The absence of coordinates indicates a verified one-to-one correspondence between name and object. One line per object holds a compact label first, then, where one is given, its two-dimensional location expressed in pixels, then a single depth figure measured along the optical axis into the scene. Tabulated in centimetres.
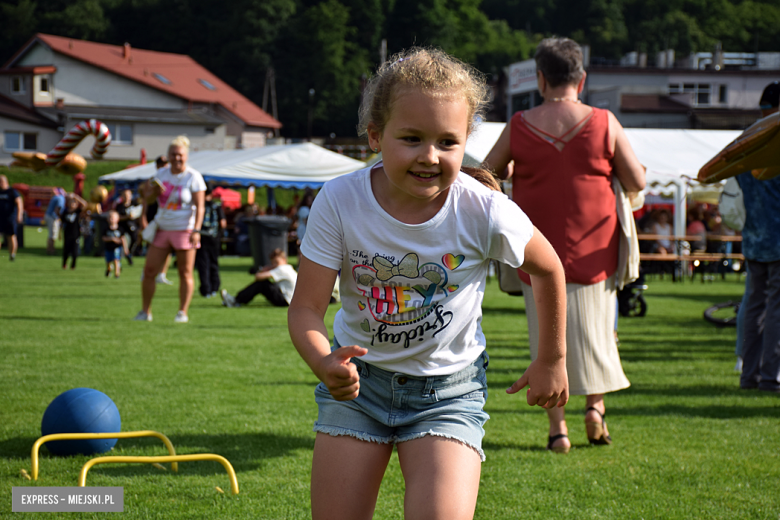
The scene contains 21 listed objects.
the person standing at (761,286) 694
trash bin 1984
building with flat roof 6131
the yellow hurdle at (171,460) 397
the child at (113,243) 1875
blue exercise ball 477
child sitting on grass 1384
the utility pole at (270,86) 9442
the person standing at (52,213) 2595
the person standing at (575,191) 494
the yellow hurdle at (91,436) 435
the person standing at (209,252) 1503
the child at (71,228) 2123
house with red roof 6502
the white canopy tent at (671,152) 1995
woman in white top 1006
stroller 1295
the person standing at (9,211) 2216
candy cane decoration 1594
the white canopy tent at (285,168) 2438
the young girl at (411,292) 248
